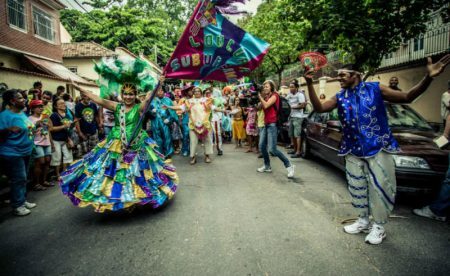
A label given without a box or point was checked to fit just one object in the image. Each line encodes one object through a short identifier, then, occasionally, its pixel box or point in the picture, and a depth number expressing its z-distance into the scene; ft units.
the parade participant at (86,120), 24.49
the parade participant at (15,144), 13.56
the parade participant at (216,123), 29.51
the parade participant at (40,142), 17.11
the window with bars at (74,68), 89.45
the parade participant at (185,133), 29.45
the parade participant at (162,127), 26.07
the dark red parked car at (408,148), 13.33
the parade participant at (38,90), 22.33
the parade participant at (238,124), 33.42
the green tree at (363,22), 24.00
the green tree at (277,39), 60.39
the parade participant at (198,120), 24.99
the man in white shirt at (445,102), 14.47
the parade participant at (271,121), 19.35
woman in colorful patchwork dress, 12.30
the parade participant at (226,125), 39.52
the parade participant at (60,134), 19.08
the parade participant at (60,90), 25.17
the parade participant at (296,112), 26.08
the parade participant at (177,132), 30.07
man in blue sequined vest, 10.37
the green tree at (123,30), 99.35
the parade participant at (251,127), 30.14
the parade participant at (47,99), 20.84
